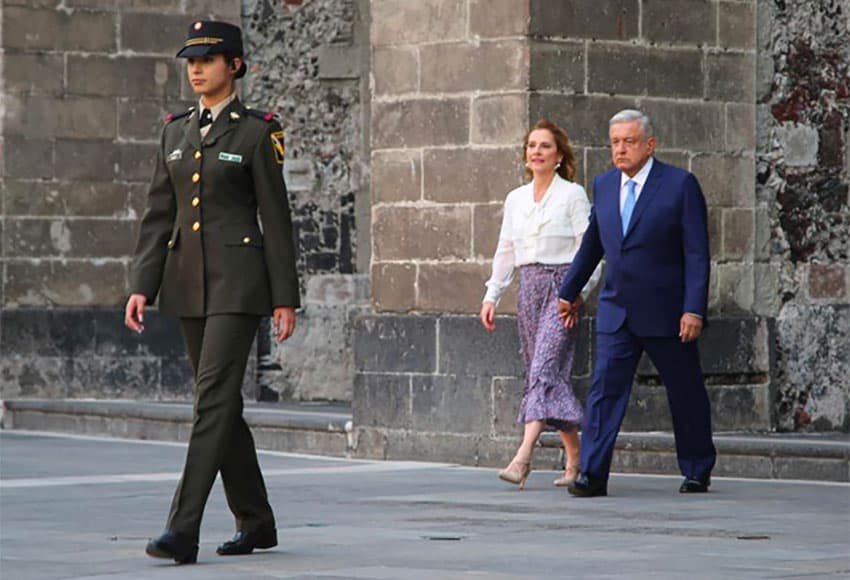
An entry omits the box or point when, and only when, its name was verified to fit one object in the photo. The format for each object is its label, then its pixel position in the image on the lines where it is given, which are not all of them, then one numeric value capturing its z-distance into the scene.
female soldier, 8.80
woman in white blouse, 11.98
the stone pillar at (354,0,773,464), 13.40
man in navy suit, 11.48
